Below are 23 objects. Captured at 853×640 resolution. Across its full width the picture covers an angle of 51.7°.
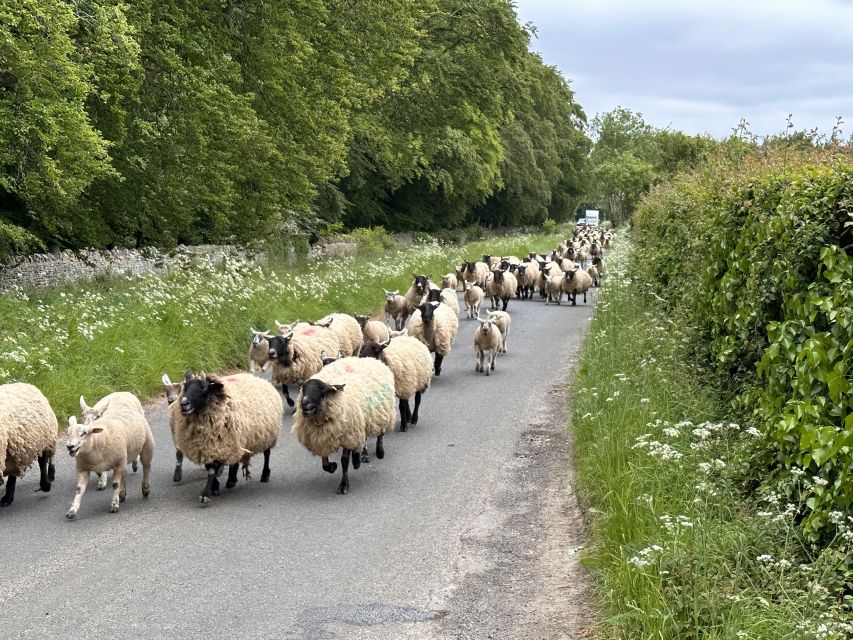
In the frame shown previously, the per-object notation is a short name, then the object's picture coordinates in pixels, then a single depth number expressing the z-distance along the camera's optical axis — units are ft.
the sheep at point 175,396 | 31.83
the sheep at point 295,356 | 42.93
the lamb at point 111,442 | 27.43
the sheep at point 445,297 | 60.74
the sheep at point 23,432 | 28.50
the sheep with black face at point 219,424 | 29.58
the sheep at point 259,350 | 47.06
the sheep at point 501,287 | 86.94
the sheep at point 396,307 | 70.13
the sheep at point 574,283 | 95.09
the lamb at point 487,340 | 54.19
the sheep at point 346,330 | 50.20
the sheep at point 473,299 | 81.30
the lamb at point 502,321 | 61.65
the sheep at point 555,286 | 95.45
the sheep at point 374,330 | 52.60
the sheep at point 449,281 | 89.86
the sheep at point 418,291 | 71.87
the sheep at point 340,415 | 30.45
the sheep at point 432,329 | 51.83
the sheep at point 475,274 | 96.73
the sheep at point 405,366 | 39.14
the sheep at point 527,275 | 100.73
